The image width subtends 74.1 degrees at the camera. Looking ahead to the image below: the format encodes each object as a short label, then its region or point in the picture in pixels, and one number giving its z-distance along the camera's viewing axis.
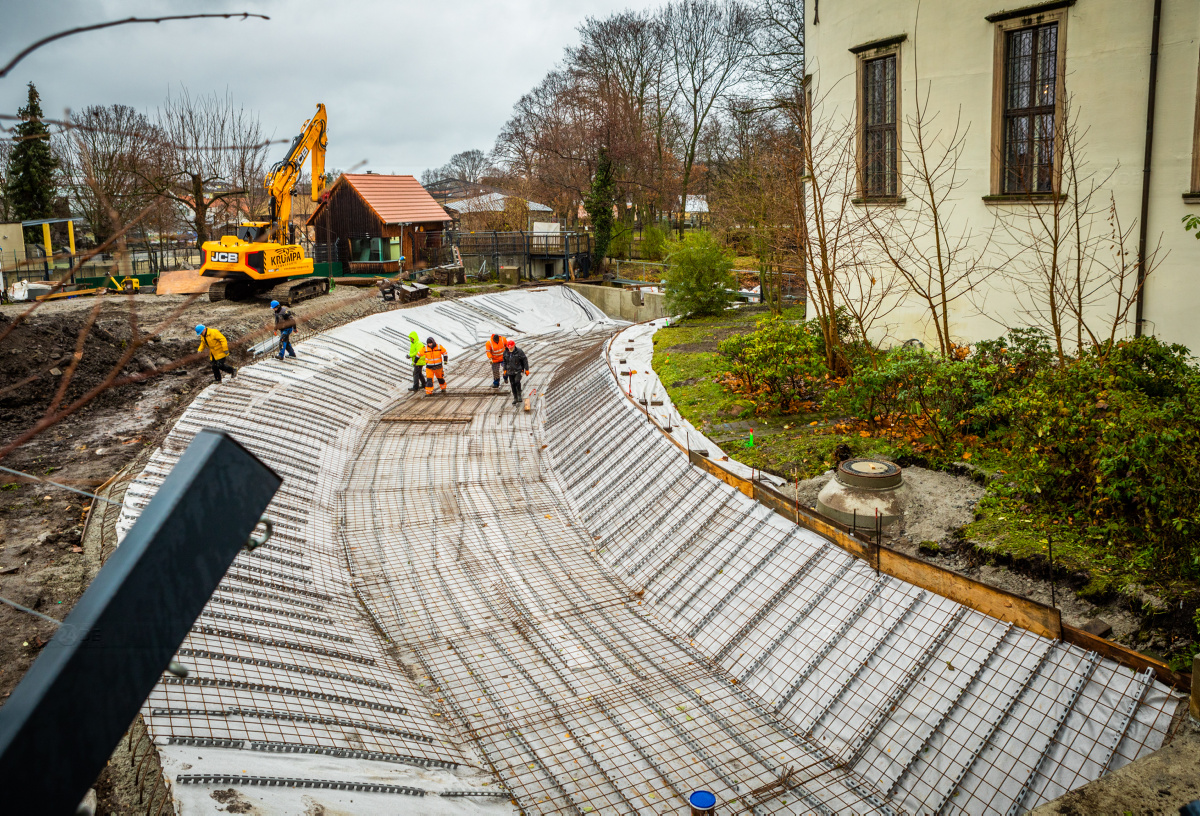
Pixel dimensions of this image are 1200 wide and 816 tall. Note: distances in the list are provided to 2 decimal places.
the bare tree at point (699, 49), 43.44
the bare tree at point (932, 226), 12.16
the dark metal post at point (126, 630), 1.61
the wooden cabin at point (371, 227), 34.47
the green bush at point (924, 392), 9.70
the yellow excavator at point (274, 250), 22.48
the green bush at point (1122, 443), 6.28
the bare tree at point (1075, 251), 10.27
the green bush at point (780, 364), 12.04
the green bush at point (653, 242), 38.31
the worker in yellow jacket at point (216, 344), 14.32
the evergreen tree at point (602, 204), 35.34
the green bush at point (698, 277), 21.55
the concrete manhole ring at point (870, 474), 8.21
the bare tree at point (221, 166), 23.23
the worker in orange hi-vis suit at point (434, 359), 17.83
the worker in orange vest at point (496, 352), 17.67
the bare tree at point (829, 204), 12.46
